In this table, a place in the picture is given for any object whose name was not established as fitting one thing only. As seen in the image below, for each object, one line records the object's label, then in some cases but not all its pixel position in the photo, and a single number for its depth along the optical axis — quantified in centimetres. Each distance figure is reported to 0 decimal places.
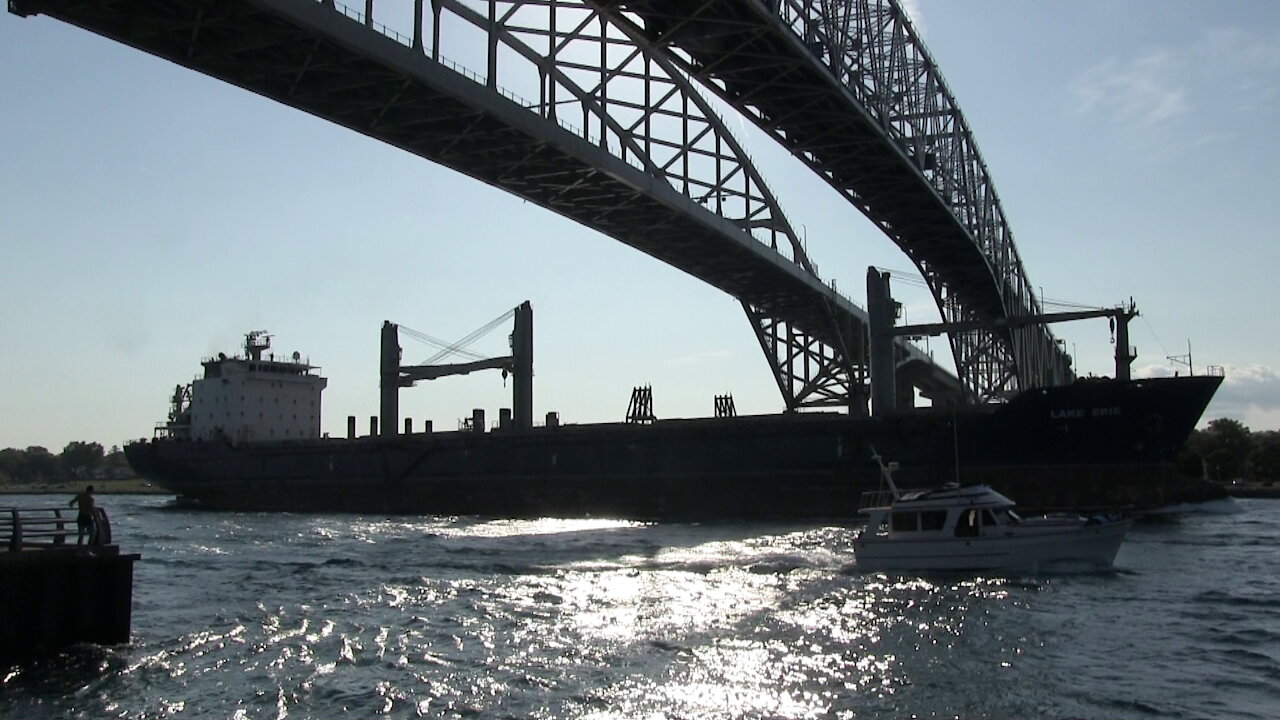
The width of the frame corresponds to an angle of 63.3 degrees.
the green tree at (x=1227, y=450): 9044
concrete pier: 1541
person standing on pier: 1717
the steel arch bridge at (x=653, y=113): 2672
